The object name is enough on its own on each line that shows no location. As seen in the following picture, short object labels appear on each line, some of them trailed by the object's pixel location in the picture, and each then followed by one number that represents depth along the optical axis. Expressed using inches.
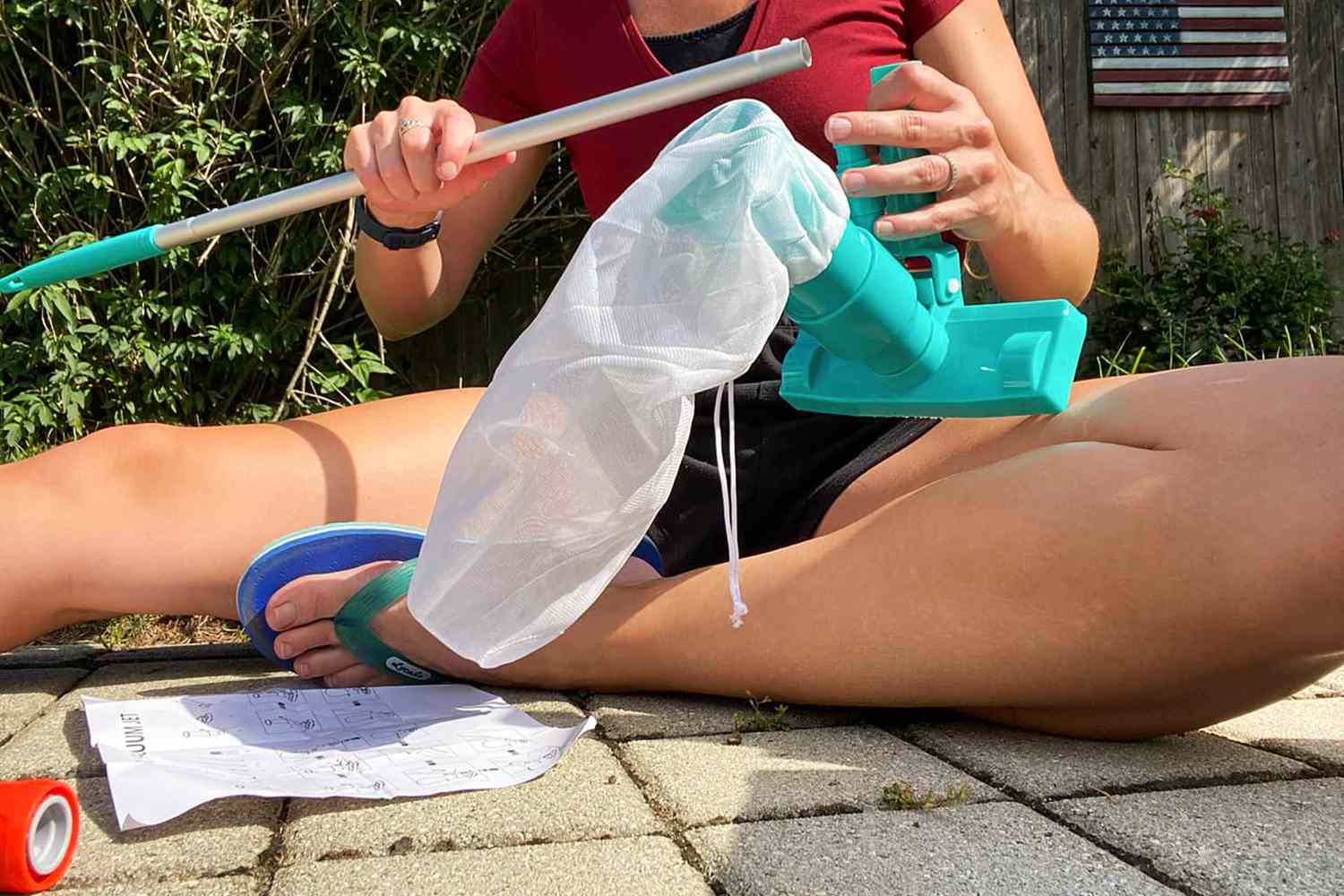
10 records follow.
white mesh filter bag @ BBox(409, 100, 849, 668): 32.1
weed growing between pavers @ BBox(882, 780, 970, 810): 32.0
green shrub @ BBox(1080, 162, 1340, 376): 153.3
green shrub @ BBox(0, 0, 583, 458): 106.0
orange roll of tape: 26.5
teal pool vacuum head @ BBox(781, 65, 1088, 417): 34.4
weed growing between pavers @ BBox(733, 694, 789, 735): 41.5
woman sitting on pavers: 35.9
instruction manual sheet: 32.9
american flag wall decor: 170.9
